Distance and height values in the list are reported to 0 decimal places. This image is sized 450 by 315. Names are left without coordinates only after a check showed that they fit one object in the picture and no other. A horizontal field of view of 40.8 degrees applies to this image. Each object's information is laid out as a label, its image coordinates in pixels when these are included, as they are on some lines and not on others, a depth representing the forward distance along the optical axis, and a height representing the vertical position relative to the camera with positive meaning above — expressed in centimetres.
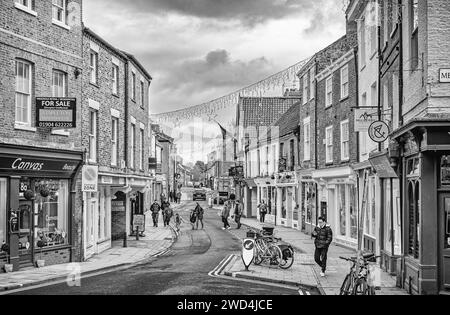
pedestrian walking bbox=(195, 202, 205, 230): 3575 -234
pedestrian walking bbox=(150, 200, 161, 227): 3739 -238
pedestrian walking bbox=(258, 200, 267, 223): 4142 -265
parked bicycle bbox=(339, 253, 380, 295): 1136 -206
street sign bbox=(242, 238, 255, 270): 1766 -237
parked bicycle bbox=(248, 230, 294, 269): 1834 -244
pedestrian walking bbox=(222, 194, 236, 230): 3534 -254
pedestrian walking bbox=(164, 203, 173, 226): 3766 -257
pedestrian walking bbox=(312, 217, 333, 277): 1677 -188
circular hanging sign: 1584 +111
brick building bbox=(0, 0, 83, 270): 1783 +108
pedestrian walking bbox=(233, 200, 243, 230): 3551 -238
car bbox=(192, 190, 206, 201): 7838 -291
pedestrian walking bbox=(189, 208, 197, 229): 3569 -262
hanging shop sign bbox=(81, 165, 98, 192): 2042 -21
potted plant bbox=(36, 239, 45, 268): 1888 -273
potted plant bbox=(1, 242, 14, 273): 1750 -266
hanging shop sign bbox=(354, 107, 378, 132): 1753 +163
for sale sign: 1872 +188
